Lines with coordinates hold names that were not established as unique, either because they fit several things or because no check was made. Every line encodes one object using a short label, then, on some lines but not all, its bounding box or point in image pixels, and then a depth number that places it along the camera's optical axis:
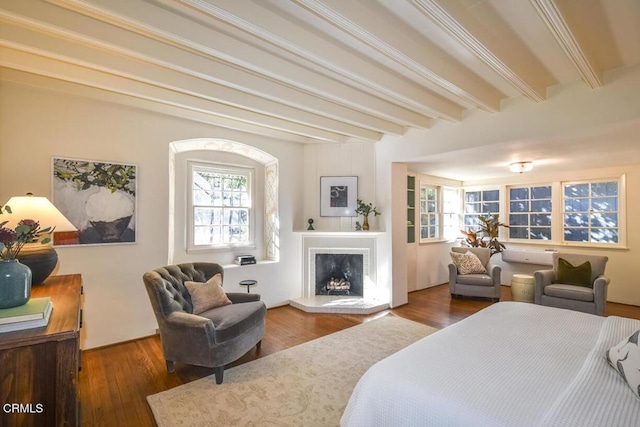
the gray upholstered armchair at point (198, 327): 2.40
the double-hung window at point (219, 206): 4.06
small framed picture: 4.75
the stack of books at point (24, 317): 1.23
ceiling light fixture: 4.27
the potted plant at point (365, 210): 4.58
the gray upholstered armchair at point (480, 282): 4.72
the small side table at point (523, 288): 4.38
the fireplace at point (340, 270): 4.54
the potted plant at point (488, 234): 5.80
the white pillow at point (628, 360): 1.22
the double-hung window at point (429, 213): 5.93
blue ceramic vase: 1.36
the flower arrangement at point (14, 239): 1.48
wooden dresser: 1.18
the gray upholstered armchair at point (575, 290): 3.68
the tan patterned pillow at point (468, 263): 5.04
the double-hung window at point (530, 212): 5.54
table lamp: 1.99
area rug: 1.99
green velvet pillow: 4.01
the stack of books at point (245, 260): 4.12
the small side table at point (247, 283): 3.62
